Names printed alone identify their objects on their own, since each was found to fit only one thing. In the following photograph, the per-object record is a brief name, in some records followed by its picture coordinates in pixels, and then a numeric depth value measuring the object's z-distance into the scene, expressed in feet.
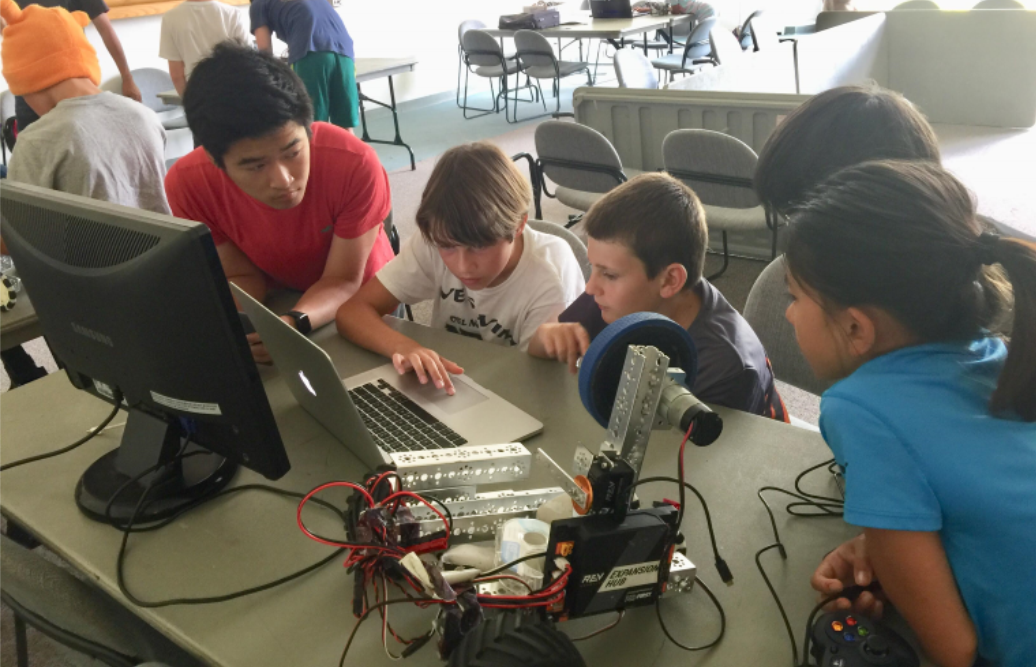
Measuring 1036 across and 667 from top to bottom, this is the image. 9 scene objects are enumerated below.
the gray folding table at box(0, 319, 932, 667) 2.55
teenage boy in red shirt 4.54
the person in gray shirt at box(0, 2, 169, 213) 6.09
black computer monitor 2.70
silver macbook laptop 3.25
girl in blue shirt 2.37
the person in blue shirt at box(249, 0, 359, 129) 13.44
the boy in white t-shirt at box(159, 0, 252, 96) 13.53
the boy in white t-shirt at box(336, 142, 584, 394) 4.59
